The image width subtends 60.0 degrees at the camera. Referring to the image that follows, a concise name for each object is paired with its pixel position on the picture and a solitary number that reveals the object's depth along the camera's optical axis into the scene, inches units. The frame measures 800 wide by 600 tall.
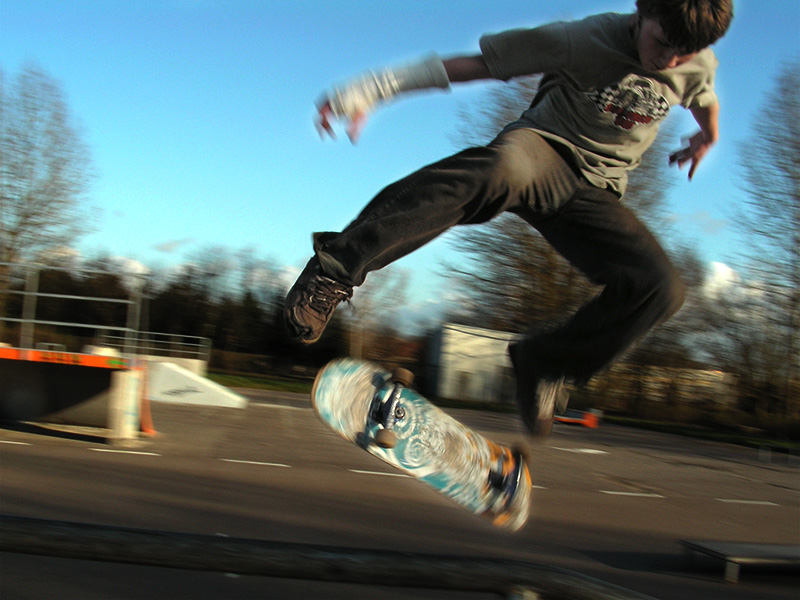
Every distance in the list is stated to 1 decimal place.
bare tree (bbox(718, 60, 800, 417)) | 648.4
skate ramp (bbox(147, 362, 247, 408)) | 661.3
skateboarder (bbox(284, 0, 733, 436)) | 76.2
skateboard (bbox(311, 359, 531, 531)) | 98.0
